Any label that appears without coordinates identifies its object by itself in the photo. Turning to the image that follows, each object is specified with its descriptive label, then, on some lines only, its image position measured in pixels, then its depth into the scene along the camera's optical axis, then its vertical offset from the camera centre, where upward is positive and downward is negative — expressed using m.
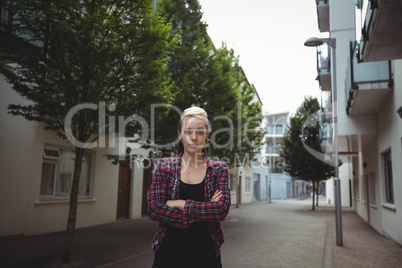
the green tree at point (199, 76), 13.23 +4.24
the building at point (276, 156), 53.05 +3.69
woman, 2.10 -0.15
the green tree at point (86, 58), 6.68 +2.49
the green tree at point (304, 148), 26.44 +2.59
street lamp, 9.34 +0.09
